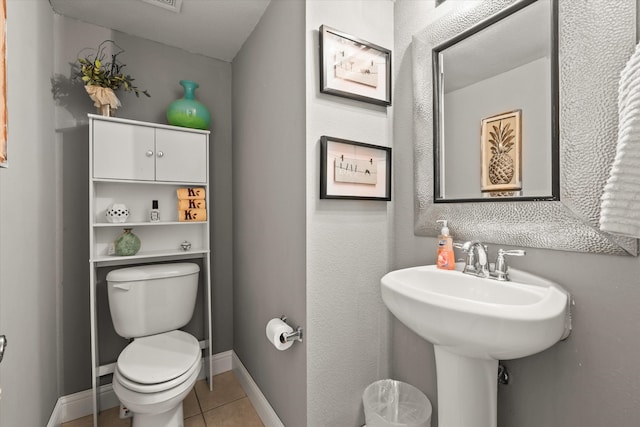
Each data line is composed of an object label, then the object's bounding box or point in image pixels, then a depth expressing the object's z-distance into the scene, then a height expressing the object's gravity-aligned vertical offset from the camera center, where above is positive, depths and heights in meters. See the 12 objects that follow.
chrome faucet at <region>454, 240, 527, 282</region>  0.91 -0.17
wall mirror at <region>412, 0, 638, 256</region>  0.74 +0.22
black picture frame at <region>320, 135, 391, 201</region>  1.15 +0.19
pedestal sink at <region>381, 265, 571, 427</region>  0.66 -0.29
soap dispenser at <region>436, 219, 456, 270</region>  1.05 -0.16
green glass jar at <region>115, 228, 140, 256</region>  1.58 -0.18
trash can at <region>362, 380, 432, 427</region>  1.14 -0.85
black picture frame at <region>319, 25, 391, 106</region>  1.14 +0.64
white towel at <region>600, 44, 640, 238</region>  0.57 +0.08
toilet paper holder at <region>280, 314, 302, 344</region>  1.16 -0.52
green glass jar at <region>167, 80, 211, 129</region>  1.69 +0.63
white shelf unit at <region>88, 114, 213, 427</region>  1.49 +0.16
